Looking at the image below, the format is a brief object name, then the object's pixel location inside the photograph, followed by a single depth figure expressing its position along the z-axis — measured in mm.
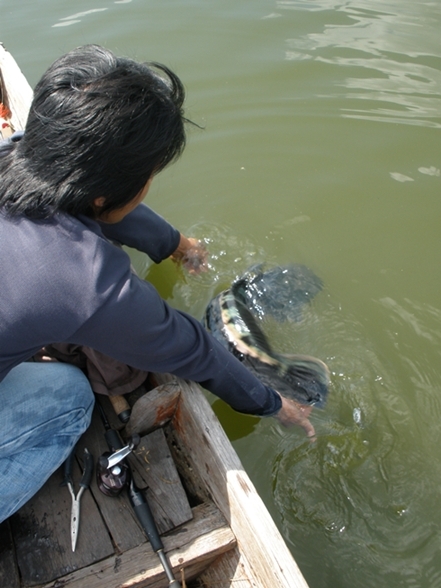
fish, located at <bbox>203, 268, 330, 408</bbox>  3658
